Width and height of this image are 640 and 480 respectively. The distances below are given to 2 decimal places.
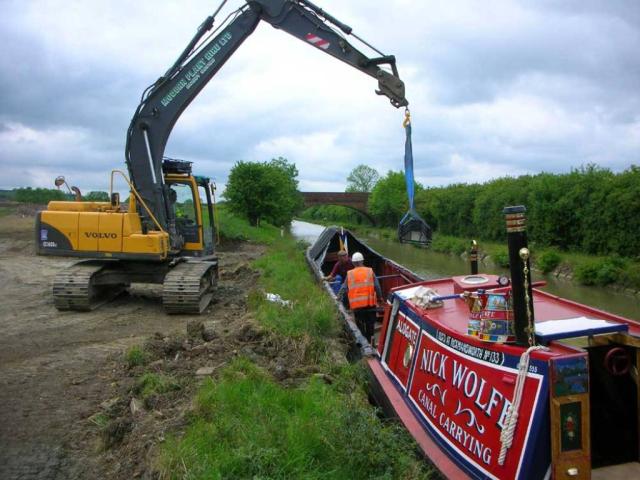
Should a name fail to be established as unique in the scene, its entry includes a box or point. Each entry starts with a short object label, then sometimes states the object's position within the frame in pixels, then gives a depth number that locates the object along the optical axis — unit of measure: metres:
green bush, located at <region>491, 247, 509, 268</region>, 23.67
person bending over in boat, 9.57
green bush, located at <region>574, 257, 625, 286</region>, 17.62
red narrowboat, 2.96
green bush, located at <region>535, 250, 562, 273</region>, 21.17
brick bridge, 61.44
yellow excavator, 9.22
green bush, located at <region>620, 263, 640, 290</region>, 16.62
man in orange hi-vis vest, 7.28
